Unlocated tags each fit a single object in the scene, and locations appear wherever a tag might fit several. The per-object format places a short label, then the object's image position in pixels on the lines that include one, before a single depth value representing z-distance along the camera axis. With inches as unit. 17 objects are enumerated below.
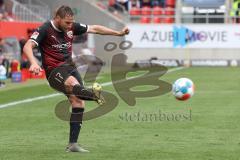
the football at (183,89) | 483.8
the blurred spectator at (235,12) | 1632.6
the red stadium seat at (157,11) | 1685.5
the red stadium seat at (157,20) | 1662.2
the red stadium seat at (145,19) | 1660.9
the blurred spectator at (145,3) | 1755.7
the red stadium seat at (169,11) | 1689.0
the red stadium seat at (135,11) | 1700.3
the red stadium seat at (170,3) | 1740.9
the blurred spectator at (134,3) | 1759.1
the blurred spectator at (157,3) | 1746.2
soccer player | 401.7
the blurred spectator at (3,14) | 1317.4
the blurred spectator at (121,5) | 1720.0
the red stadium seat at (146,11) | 1690.5
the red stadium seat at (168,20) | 1669.5
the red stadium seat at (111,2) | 1753.2
